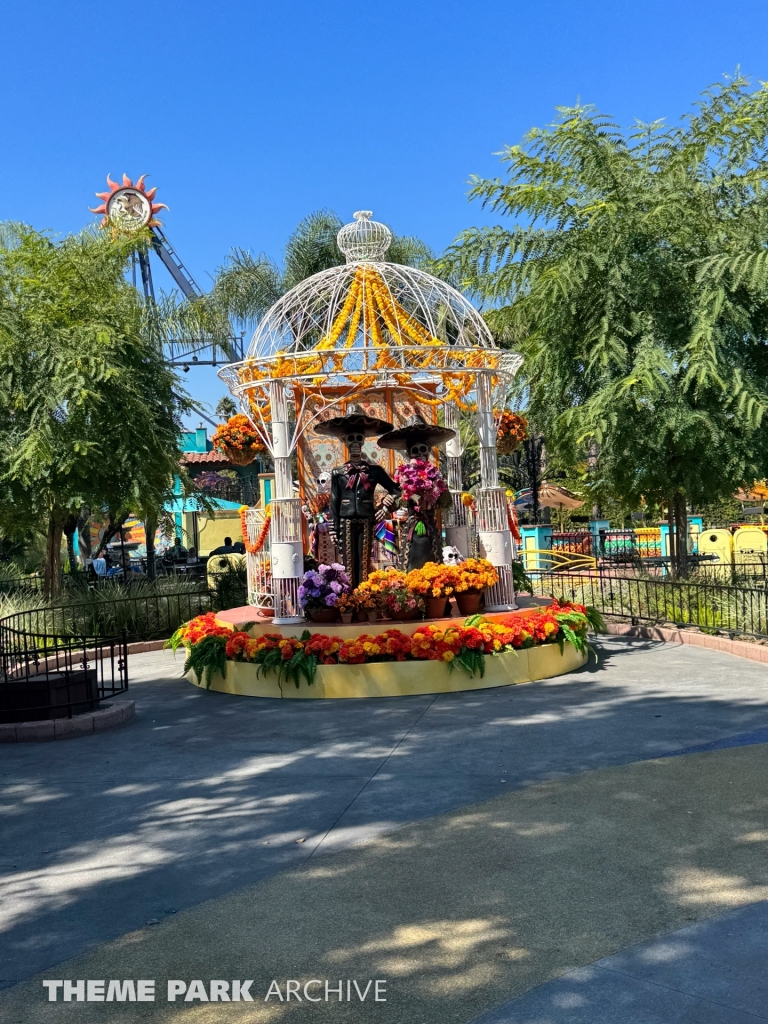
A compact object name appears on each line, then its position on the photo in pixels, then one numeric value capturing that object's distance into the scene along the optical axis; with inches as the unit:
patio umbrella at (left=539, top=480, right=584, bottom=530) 1259.8
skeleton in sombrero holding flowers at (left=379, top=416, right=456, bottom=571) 480.1
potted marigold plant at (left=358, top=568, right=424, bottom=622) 449.4
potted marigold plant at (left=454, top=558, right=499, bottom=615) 461.7
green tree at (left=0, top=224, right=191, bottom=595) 602.2
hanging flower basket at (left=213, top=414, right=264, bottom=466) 621.3
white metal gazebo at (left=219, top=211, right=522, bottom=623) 468.1
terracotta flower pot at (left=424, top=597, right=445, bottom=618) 459.5
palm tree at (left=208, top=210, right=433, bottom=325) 1057.5
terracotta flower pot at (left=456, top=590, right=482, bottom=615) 467.2
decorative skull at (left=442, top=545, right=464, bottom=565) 505.0
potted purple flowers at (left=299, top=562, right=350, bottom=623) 450.3
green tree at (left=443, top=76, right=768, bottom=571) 542.0
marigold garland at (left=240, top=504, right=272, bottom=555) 550.6
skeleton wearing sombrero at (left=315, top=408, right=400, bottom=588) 480.4
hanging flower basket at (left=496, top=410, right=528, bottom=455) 615.8
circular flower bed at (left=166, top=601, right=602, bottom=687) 418.3
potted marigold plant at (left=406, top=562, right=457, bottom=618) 454.3
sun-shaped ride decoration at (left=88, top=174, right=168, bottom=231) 1296.8
